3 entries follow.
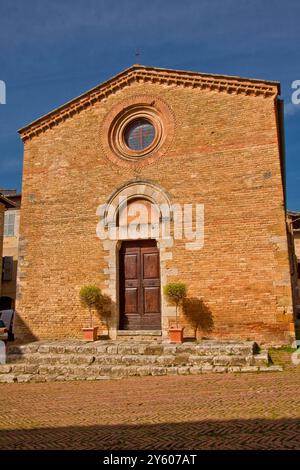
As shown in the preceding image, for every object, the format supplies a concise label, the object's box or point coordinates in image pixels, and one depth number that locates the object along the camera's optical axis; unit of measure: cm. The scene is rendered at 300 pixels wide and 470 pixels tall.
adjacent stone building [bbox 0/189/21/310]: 2469
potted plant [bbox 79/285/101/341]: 1216
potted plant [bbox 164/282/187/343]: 1109
